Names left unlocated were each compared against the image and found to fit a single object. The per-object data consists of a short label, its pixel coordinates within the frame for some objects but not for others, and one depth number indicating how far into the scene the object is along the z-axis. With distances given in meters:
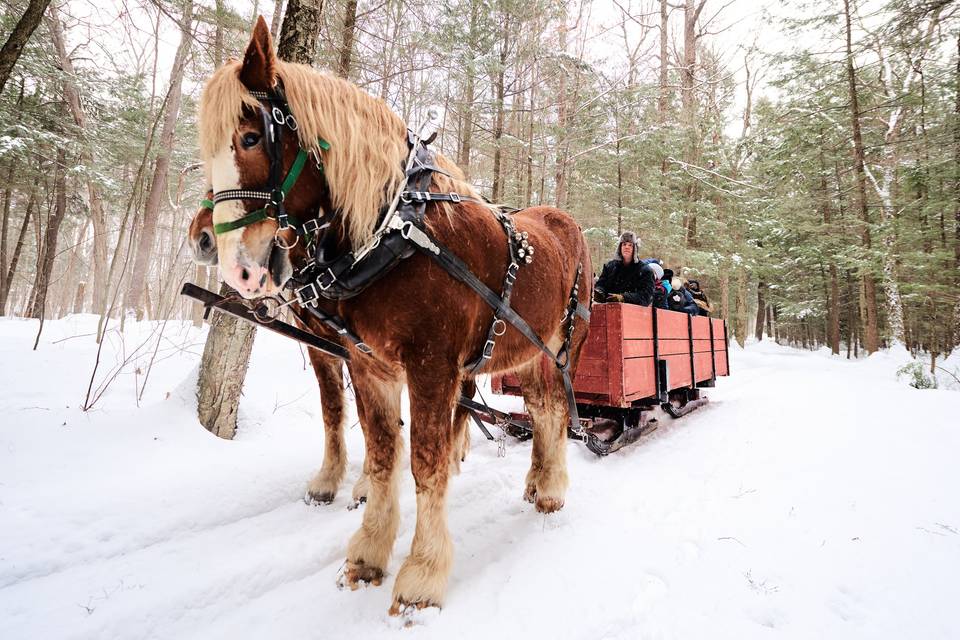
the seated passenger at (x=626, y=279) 4.56
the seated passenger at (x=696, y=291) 8.37
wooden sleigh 3.30
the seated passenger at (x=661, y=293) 5.80
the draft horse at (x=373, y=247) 1.33
